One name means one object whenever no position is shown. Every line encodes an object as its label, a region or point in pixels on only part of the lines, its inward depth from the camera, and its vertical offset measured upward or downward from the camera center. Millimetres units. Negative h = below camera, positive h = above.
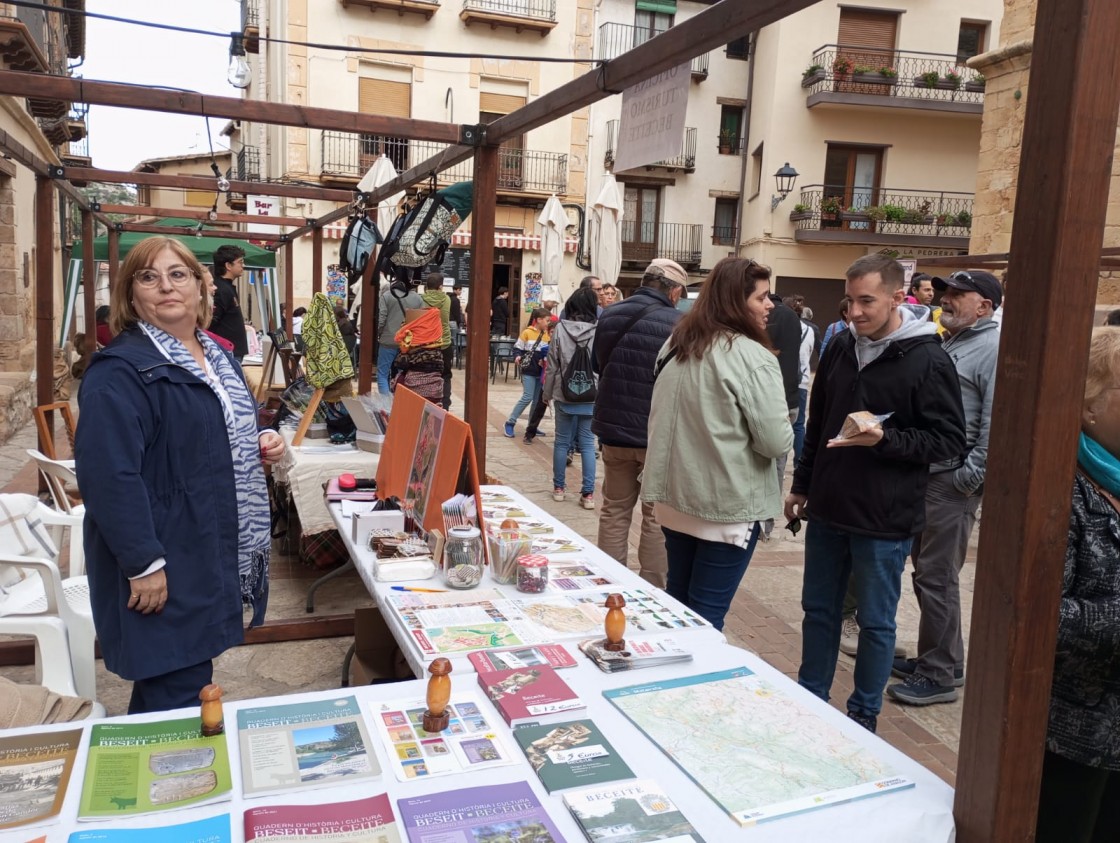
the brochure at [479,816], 1388 -923
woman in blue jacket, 2053 -569
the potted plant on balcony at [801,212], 21750 +2153
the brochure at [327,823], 1355 -919
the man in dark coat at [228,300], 7059 -297
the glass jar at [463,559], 2594 -880
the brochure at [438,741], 1591 -929
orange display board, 2852 -691
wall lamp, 17031 +2488
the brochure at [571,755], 1564 -925
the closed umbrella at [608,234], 6246 +385
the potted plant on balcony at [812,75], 21000 +5577
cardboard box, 3279 -1515
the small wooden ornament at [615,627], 2102 -858
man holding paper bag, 2879 -516
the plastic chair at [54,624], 2889 -1289
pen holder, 2666 -874
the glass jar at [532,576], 2573 -908
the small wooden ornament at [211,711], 1640 -874
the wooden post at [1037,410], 1244 -166
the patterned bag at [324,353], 4934 -481
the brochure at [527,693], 1791 -920
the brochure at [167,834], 1336 -921
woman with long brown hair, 2953 -505
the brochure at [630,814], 1404 -921
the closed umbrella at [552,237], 8828 +483
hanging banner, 2561 +542
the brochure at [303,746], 1521 -927
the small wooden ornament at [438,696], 1688 -845
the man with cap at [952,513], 3566 -908
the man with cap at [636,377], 4289 -477
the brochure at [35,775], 1385 -928
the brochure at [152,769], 1430 -924
